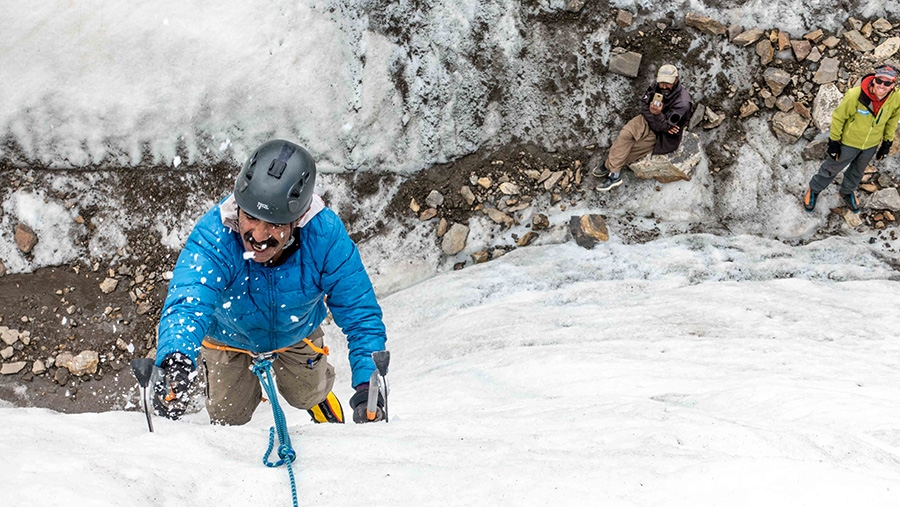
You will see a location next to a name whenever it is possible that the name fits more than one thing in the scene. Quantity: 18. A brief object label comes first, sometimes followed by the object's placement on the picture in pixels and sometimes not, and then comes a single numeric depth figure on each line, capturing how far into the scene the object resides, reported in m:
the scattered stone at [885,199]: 6.77
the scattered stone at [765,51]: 7.02
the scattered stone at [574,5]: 6.87
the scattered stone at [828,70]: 7.04
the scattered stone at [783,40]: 7.02
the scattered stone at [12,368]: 6.13
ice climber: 3.02
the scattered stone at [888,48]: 7.00
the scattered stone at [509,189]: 6.88
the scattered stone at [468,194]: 6.84
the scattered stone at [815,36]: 7.04
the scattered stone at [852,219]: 6.88
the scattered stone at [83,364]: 6.17
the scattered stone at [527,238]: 6.82
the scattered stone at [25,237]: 6.30
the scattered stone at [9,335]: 6.17
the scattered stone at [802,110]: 7.05
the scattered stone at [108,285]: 6.37
